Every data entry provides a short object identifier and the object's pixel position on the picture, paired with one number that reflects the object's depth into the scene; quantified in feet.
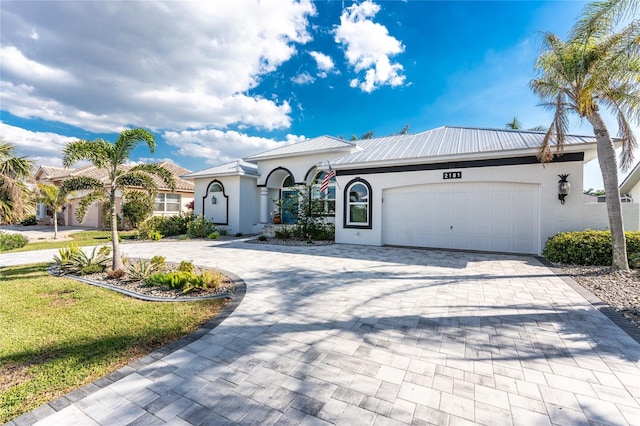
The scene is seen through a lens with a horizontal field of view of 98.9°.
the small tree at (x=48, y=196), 49.98
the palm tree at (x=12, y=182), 34.86
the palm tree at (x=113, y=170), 22.91
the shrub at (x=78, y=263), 24.98
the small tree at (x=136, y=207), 62.95
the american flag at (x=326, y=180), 40.73
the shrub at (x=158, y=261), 24.31
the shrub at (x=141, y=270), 21.79
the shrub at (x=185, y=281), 19.20
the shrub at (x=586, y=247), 24.81
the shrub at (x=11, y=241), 40.55
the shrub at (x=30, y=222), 81.01
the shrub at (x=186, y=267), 21.50
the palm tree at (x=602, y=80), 21.03
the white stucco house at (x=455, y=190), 30.37
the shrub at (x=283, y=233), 47.72
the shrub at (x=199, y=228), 52.49
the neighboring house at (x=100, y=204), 71.20
